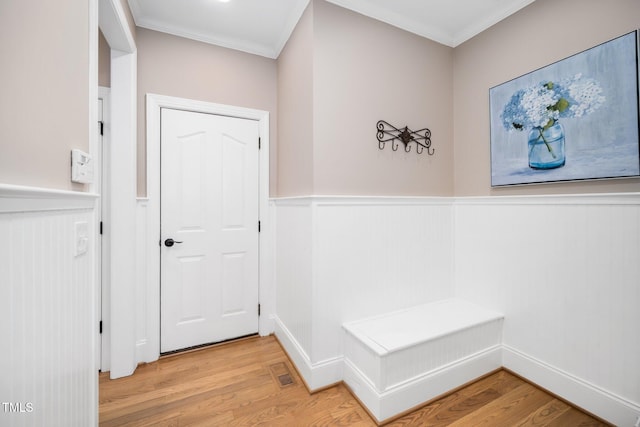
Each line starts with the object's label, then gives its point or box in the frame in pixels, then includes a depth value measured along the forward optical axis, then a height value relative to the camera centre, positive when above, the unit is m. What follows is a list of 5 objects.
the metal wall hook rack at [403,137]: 2.02 +0.62
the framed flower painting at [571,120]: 1.44 +0.59
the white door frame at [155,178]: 2.06 +0.29
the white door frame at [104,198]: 1.91 +0.13
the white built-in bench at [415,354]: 1.57 -0.88
